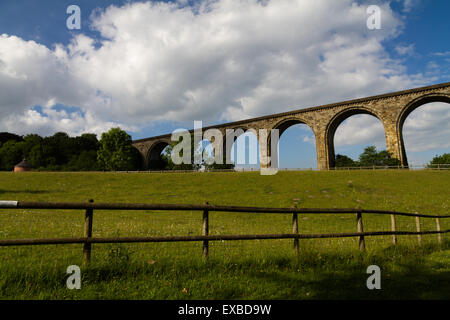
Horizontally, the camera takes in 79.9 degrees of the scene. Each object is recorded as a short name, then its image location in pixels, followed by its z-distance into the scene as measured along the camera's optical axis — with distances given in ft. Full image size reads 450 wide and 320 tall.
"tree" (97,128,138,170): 210.59
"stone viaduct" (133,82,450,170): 134.82
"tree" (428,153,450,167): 305.12
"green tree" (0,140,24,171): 250.57
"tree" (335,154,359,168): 274.77
